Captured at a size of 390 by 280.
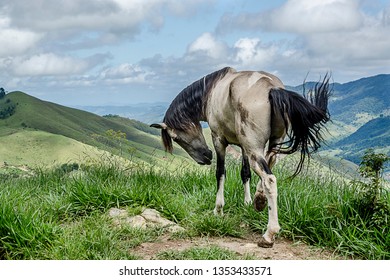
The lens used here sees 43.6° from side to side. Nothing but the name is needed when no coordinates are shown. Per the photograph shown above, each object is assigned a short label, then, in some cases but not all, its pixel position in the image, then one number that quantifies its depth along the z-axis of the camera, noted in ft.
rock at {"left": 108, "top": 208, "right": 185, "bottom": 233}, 22.13
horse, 19.84
